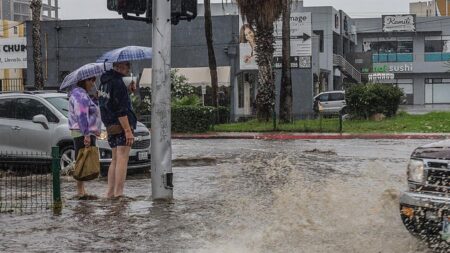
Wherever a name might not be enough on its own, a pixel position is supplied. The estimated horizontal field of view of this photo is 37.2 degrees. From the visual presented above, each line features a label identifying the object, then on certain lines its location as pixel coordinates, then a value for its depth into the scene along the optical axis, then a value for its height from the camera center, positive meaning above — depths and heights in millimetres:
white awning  37562 +2150
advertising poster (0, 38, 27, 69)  40719 +3818
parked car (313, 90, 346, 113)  37875 +646
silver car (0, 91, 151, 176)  12109 -296
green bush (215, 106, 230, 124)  32041 -87
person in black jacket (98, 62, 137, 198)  8688 -8
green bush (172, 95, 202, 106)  27984 +533
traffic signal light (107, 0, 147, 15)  8852 +1448
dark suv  5445 -705
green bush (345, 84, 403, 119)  28969 +545
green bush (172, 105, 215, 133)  26828 -214
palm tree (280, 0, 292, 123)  28656 +1300
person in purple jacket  9078 -42
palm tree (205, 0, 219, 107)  30812 +2855
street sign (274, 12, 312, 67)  37062 +4146
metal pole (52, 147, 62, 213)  8153 -808
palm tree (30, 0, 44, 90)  27812 +3227
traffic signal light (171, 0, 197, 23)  9148 +1434
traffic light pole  9016 +95
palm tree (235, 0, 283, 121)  27234 +2992
